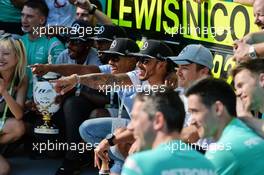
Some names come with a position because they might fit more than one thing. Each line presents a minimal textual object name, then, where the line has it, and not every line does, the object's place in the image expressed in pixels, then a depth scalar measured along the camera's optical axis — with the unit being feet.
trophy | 41.91
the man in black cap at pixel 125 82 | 36.70
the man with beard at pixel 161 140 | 21.59
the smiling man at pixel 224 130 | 24.57
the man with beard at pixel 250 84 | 29.12
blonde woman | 41.65
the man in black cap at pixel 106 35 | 42.24
